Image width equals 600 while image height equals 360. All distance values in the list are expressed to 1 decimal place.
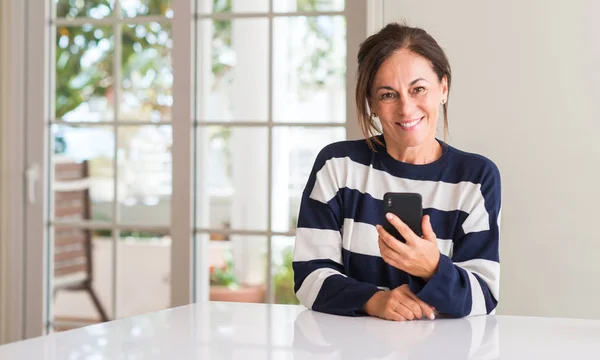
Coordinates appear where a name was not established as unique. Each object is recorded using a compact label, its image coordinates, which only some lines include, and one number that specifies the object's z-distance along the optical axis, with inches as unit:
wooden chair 154.4
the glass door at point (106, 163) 128.3
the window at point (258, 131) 190.5
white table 46.0
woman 66.3
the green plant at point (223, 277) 202.8
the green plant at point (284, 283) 198.4
